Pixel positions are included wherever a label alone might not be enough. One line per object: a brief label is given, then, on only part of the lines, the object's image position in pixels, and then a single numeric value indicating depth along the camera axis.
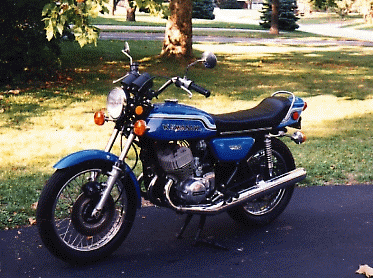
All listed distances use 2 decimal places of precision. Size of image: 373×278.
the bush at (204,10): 47.41
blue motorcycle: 4.43
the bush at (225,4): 72.06
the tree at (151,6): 12.14
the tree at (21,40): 13.05
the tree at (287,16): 37.97
